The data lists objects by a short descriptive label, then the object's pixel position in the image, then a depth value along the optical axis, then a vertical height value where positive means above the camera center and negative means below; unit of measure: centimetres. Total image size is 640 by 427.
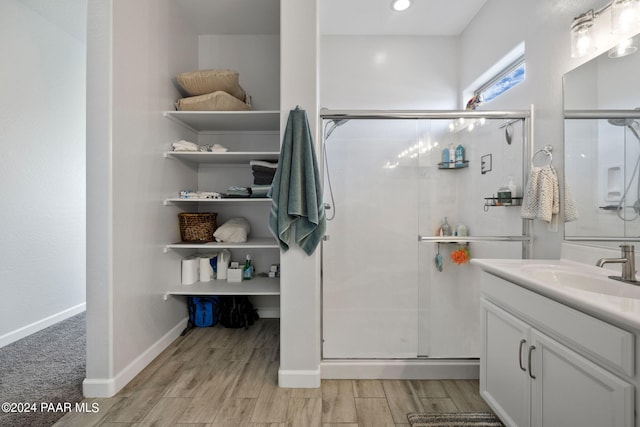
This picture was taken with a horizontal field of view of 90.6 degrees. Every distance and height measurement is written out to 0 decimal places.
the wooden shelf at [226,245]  242 -26
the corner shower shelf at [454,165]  215 +32
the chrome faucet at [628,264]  125 -20
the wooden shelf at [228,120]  242 +76
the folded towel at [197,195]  252 +14
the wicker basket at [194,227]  262 -13
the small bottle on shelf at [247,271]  277 -52
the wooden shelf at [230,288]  241 -60
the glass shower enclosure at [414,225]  209 -9
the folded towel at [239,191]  255 +17
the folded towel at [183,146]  245 +51
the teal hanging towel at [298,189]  183 +13
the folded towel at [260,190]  254 +18
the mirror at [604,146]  138 +32
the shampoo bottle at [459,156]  219 +39
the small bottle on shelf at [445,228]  214 -11
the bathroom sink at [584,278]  121 -28
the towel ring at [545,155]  188 +35
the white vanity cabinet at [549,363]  90 -53
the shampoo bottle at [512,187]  209 +17
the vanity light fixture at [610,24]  138 +89
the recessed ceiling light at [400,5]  264 +176
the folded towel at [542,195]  177 +10
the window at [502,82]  242 +109
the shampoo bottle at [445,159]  215 +36
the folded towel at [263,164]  255 +39
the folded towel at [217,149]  254 +51
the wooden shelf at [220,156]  241 +45
